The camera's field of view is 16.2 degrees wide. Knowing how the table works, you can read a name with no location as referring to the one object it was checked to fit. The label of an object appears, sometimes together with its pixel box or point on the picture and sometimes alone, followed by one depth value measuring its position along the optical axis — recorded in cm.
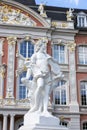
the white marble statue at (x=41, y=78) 944
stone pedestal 854
